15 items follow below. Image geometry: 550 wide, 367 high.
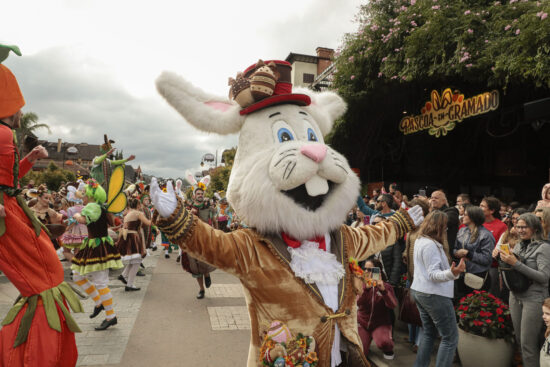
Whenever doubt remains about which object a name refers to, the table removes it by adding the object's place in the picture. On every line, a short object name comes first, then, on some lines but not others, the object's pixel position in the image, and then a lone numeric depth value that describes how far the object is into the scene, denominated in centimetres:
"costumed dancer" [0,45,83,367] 208
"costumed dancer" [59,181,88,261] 643
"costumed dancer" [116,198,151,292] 670
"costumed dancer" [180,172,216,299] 591
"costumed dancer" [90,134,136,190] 499
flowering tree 571
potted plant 346
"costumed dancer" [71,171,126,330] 488
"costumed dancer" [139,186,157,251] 910
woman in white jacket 325
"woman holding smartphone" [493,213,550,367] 316
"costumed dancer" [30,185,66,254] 688
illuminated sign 741
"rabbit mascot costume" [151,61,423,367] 195
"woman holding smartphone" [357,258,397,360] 379
